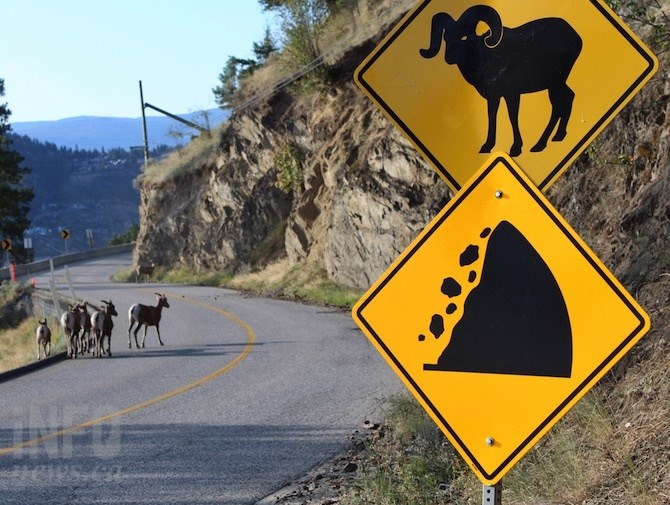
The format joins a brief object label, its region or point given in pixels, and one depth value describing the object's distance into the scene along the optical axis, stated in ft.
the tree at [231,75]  142.51
